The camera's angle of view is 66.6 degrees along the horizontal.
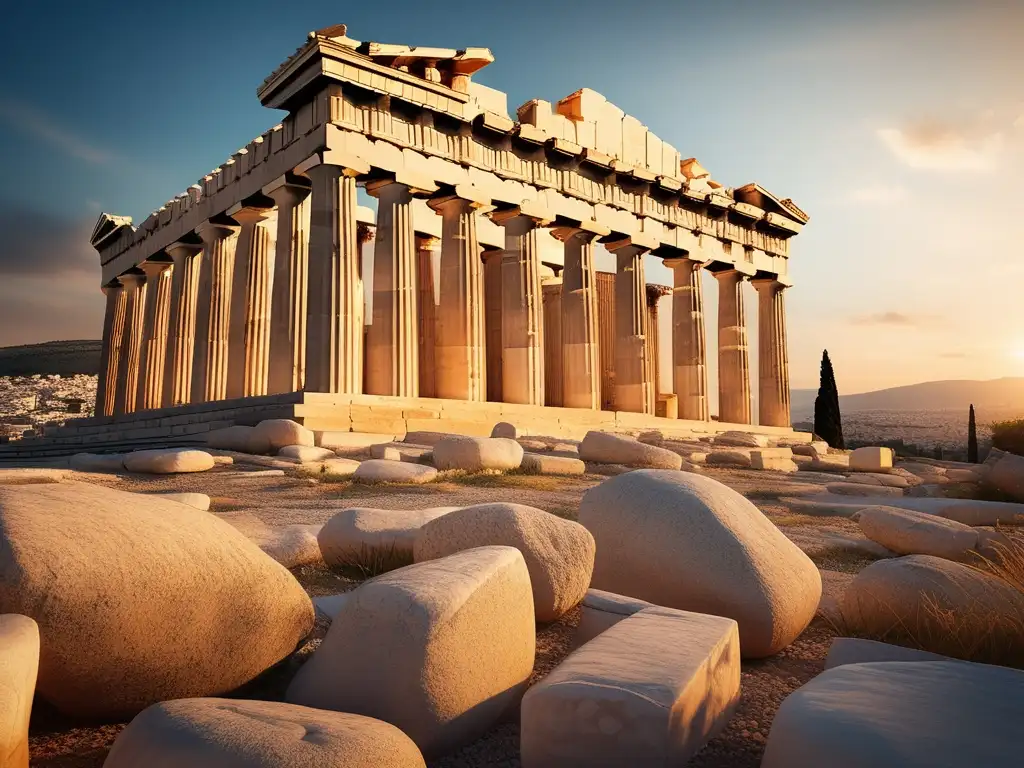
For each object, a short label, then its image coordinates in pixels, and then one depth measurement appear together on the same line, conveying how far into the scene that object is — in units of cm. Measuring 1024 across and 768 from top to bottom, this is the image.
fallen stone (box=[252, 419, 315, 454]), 1293
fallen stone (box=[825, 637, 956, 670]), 297
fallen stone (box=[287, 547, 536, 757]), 241
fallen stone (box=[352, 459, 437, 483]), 918
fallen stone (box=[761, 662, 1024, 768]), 183
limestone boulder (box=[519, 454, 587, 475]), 1070
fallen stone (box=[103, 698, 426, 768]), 185
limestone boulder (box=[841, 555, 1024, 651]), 333
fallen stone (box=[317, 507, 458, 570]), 442
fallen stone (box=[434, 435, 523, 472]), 1027
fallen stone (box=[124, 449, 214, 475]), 1062
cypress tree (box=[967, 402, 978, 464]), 3522
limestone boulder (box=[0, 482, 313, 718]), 232
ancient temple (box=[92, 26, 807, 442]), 1859
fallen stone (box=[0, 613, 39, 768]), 193
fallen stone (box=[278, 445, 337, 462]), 1151
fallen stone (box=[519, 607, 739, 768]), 216
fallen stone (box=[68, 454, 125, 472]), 1134
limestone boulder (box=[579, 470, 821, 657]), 344
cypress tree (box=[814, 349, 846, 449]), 3509
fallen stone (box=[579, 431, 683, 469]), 1195
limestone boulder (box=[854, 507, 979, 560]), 551
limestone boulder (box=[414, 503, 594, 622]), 344
